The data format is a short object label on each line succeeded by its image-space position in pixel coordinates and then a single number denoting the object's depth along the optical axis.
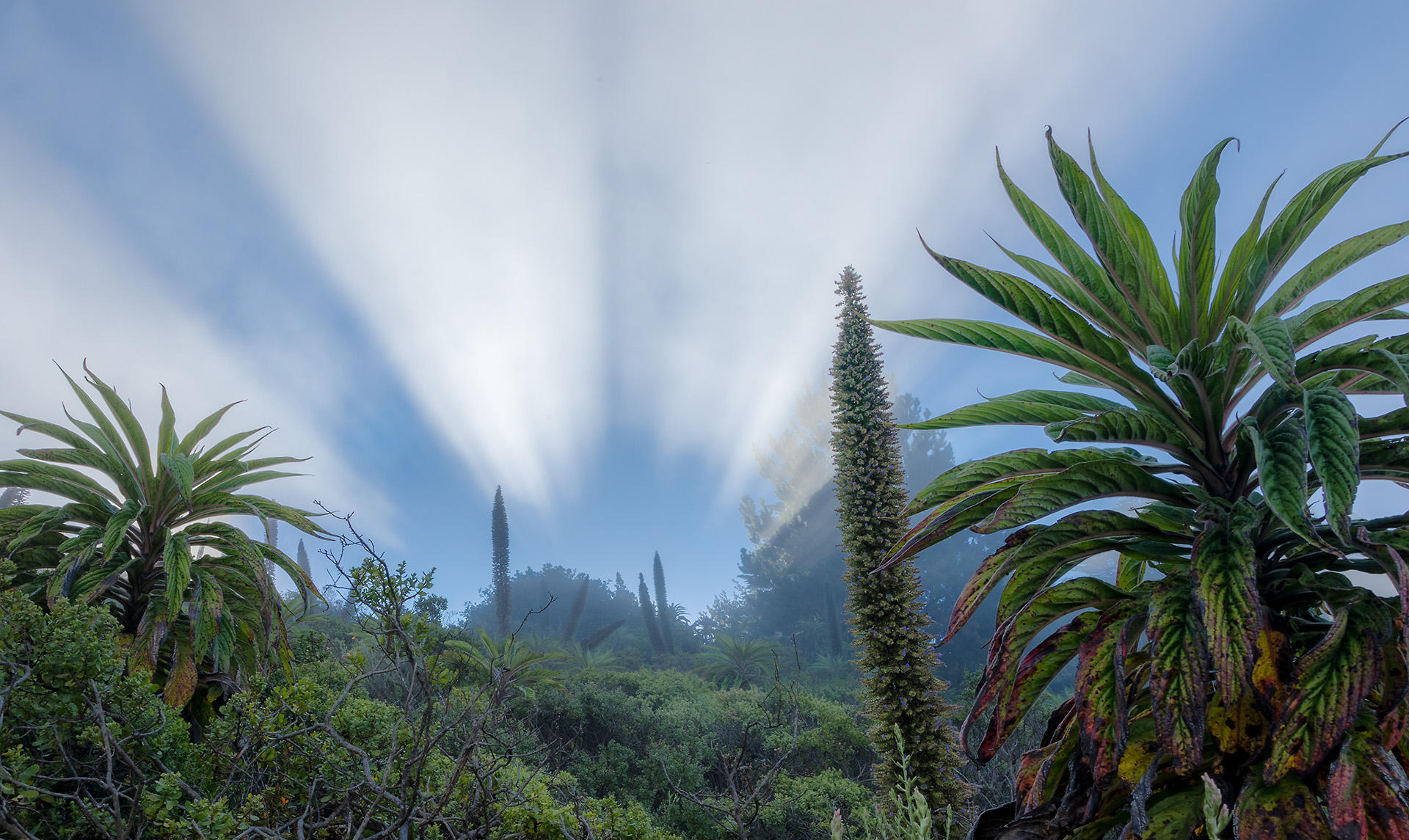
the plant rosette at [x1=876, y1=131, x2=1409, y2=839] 1.22
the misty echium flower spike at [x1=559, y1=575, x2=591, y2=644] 27.43
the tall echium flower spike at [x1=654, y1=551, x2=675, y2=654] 30.02
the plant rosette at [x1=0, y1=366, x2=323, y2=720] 2.99
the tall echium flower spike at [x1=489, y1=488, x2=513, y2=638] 22.70
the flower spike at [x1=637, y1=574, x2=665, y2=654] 26.91
